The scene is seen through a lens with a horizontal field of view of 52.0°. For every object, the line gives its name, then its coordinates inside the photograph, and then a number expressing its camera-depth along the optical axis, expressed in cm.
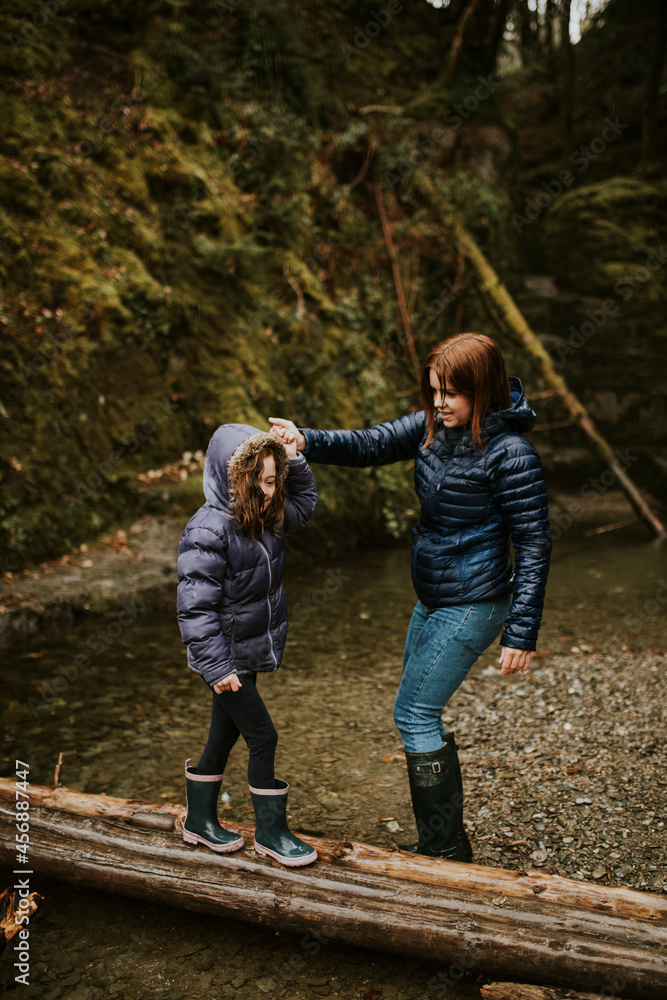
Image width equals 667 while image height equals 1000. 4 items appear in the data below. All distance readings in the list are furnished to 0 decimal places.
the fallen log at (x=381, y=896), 238
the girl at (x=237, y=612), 283
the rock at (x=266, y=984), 272
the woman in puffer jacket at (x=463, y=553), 296
